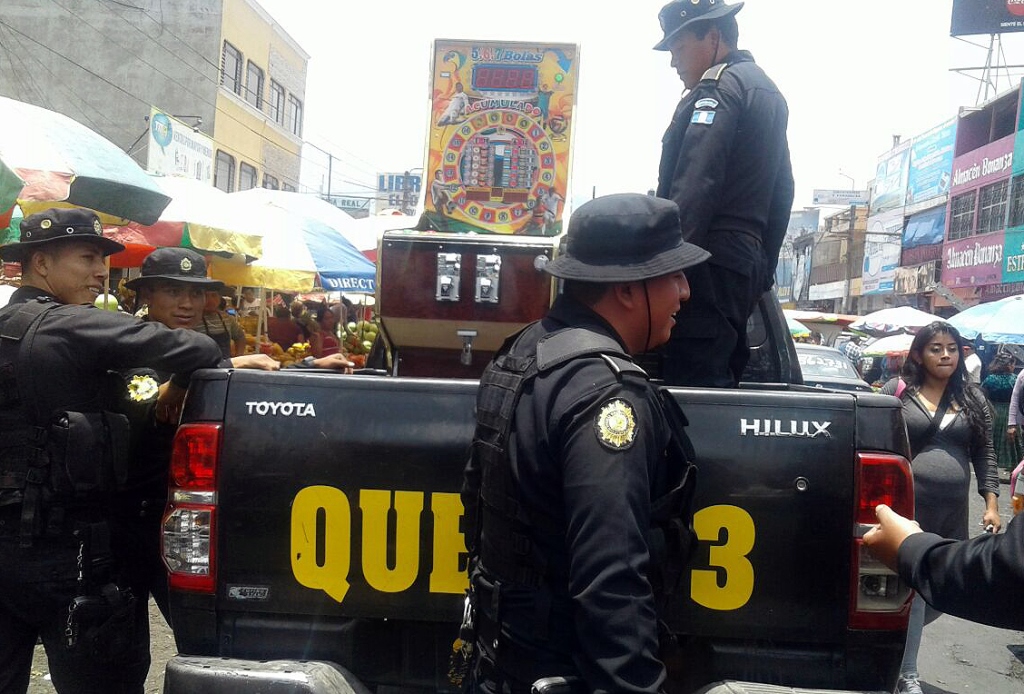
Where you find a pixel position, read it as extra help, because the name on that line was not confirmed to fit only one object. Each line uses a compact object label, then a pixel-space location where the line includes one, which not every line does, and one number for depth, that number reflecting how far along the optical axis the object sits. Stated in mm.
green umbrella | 5016
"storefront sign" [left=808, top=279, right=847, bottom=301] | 61312
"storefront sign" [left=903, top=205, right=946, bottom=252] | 41000
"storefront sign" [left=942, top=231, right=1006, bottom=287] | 33250
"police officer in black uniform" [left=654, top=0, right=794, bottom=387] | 3359
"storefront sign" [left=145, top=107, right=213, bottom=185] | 19781
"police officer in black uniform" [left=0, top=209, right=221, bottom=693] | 3150
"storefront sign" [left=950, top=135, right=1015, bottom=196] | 33375
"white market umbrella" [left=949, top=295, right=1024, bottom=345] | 15397
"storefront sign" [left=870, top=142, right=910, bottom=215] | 47438
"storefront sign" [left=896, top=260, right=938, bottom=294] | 41188
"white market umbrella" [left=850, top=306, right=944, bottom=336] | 24000
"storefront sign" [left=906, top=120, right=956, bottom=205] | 40719
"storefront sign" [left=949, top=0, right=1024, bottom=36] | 38812
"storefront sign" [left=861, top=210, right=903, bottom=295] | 48703
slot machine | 4609
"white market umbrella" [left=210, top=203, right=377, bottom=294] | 9562
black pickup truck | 2680
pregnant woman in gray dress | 5141
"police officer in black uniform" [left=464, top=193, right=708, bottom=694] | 1930
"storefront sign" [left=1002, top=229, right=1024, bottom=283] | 31141
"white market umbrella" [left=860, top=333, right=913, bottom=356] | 17906
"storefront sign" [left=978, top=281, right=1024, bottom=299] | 31880
